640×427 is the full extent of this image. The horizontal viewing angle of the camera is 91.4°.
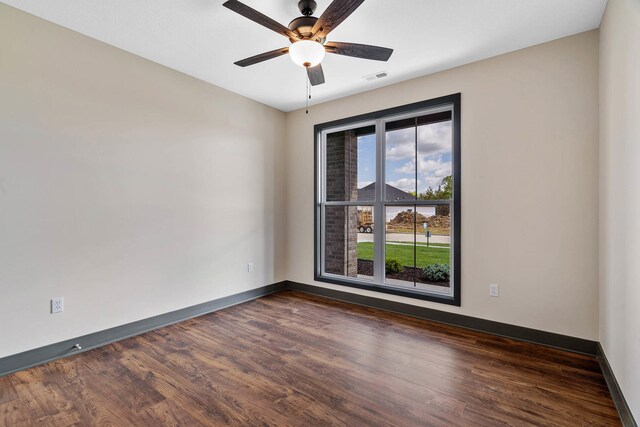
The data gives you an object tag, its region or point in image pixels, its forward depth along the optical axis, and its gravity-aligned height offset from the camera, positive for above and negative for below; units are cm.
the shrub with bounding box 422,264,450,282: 349 -69
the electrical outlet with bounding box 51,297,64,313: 252 -76
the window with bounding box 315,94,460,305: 345 +14
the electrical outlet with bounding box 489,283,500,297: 302 -76
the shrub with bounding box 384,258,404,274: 384 -67
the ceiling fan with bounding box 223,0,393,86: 189 +121
